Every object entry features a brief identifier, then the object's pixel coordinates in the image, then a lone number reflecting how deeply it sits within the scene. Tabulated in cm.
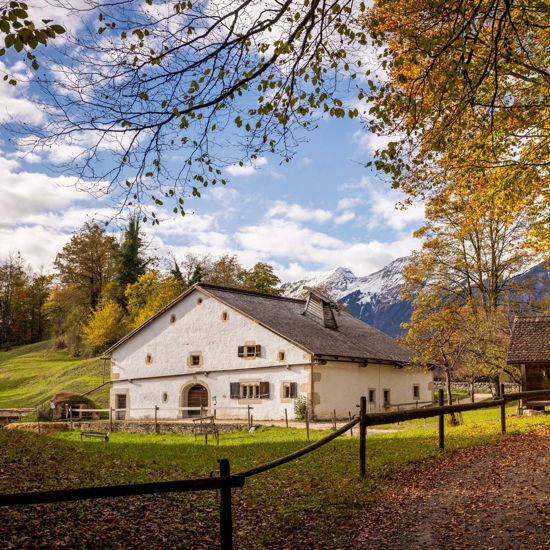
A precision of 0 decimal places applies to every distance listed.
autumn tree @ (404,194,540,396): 2676
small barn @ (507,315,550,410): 2109
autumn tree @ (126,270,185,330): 4372
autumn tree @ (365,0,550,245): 802
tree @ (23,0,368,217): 686
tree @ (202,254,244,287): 5519
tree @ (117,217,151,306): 5725
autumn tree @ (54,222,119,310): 6016
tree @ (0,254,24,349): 7038
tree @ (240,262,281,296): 5228
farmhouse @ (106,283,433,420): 2639
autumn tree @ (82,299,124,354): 4947
